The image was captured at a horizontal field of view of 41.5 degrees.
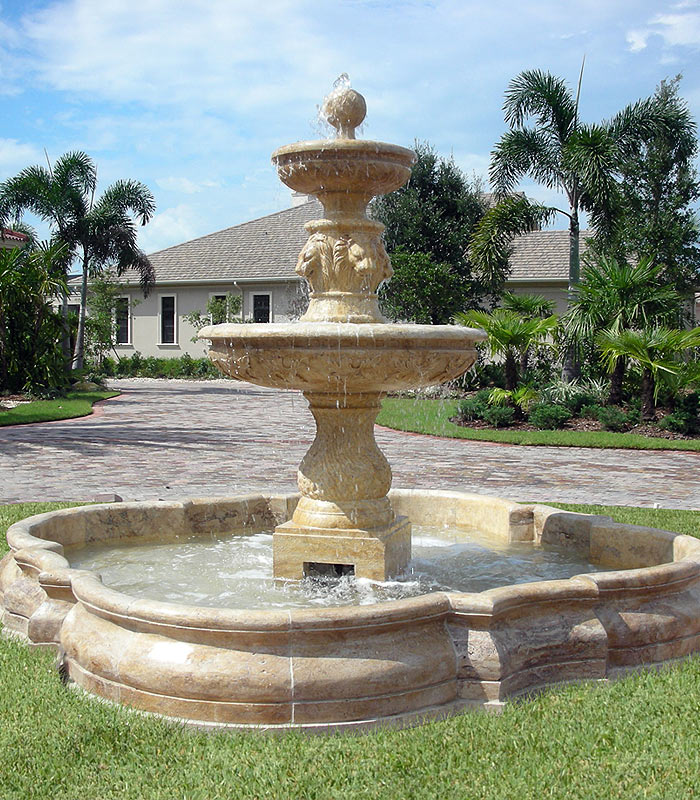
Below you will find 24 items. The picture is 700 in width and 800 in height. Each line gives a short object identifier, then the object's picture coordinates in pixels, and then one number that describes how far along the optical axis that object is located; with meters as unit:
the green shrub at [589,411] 17.97
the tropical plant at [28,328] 24.08
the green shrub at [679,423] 16.78
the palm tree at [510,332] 18.23
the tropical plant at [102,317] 34.69
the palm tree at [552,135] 22.34
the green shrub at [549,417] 17.81
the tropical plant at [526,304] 19.97
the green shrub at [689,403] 17.23
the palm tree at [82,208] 31.20
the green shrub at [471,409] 18.55
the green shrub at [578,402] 18.52
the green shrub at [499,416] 18.05
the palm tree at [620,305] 18.08
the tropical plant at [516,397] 18.28
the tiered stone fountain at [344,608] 3.90
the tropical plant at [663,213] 26.77
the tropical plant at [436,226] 26.89
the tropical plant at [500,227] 21.84
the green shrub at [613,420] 17.36
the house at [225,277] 34.66
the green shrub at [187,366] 35.91
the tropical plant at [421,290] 26.12
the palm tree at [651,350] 16.95
